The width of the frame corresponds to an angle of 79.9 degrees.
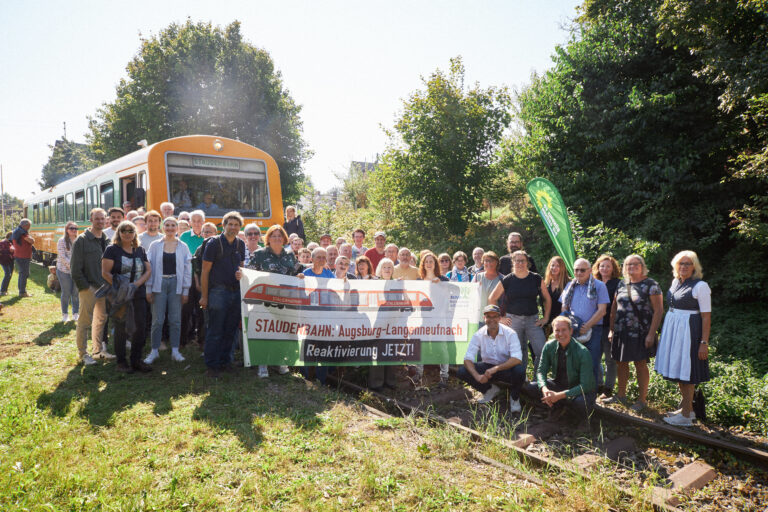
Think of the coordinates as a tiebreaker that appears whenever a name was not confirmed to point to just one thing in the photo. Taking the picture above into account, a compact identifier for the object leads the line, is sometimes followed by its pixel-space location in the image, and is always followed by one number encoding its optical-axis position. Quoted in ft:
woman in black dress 18.94
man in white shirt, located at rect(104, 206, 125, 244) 23.27
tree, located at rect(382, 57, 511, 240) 53.16
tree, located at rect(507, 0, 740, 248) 36.99
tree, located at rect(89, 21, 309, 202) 88.53
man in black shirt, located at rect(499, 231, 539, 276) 22.94
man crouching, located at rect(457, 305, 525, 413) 19.01
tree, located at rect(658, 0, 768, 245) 29.43
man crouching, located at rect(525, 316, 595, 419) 17.70
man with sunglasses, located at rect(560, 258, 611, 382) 19.76
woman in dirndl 17.52
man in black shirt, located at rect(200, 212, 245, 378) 19.94
